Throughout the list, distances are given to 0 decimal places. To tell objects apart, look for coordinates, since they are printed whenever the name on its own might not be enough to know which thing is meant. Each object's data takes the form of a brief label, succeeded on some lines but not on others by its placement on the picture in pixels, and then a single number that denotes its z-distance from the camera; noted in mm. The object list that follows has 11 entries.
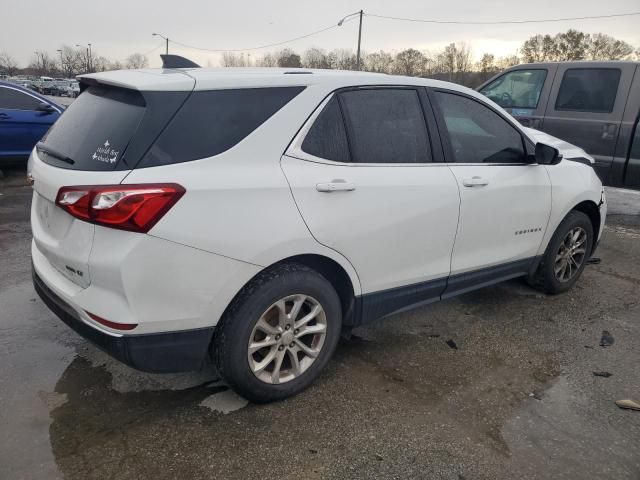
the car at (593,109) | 6879
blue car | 8781
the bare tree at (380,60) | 86062
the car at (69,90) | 51131
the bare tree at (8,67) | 99188
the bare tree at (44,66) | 110350
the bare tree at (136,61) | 98338
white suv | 2352
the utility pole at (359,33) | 36812
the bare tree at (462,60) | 79000
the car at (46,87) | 53325
